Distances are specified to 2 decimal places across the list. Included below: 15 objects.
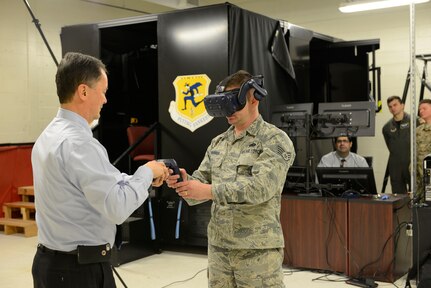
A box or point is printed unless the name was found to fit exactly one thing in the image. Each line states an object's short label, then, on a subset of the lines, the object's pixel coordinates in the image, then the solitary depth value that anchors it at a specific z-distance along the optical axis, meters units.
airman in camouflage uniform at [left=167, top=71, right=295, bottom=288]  2.41
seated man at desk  6.61
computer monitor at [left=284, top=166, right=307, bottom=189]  5.80
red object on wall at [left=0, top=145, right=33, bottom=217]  8.76
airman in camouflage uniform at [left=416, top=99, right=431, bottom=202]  7.04
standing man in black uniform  8.17
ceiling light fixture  6.03
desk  5.18
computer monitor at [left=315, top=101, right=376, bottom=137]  5.47
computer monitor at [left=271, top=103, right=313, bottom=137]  5.84
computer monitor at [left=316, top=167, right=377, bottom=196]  5.44
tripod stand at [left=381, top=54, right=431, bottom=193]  8.14
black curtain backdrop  6.21
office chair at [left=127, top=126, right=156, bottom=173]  7.35
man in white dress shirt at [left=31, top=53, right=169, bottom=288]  1.96
